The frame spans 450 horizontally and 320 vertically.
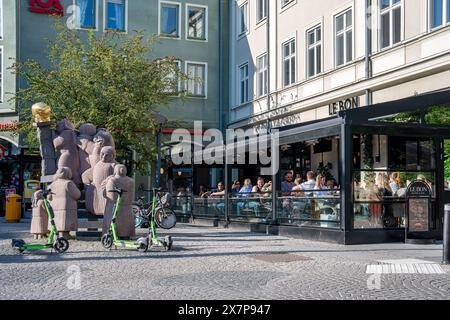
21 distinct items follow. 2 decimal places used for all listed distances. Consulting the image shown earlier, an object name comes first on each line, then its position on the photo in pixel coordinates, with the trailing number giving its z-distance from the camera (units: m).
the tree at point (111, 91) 19.67
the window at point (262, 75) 28.44
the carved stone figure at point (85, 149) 14.29
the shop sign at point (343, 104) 21.39
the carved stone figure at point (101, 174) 13.26
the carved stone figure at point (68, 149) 13.99
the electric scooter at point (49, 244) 11.12
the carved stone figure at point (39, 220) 13.73
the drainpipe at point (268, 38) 27.84
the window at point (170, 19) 31.58
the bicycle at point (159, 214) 17.55
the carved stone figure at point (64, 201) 12.81
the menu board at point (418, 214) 13.20
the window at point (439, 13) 17.23
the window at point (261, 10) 28.66
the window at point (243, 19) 30.50
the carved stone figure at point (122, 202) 12.30
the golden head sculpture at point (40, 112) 14.23
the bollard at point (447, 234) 9.55
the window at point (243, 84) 30.62
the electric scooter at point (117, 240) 11.07
